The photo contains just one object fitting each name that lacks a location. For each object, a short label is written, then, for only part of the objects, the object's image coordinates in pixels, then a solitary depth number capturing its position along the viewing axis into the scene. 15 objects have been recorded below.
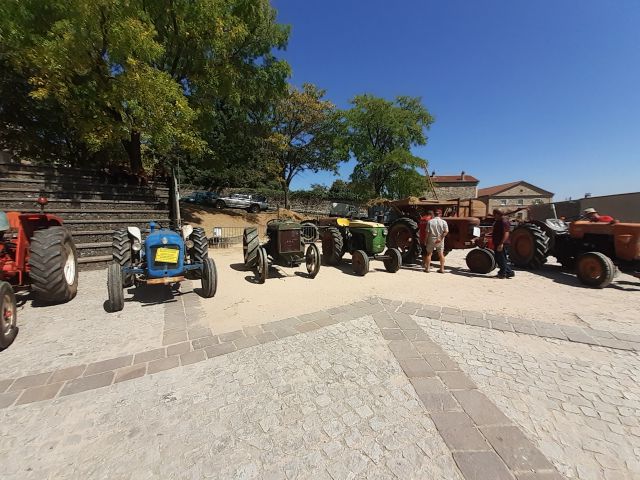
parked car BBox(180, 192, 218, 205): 23.58
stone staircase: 7.95
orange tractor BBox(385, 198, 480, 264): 7.95
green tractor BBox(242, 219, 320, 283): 6.61
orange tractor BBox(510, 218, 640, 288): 5.88
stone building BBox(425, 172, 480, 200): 48.34
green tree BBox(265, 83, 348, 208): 22.06
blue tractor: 4.36
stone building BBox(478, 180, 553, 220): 50.66
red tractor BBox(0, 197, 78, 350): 4.07
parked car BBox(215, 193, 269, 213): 23.61
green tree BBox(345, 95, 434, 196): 26.11
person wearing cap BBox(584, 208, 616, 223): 6.59
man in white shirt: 7.30
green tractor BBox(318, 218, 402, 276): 7.25
